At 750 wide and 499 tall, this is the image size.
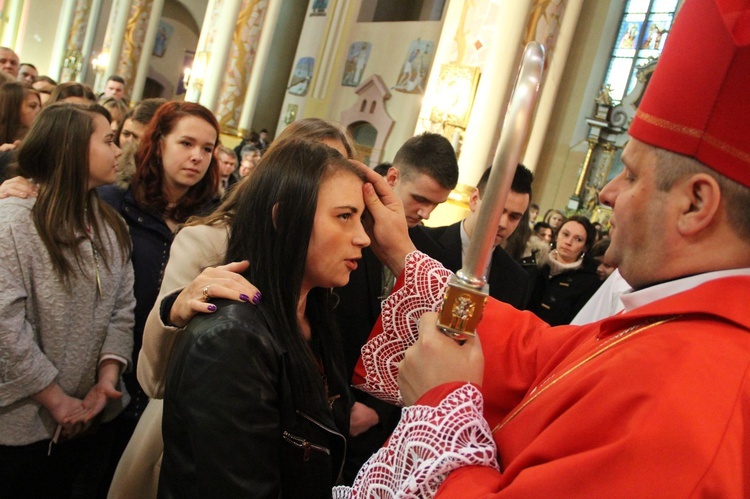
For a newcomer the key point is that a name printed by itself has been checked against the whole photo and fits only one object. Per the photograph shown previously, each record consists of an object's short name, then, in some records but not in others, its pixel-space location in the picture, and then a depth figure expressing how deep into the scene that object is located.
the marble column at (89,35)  17.55
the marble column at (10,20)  17.06
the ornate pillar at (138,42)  15.59
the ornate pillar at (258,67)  12.55
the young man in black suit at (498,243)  3.03
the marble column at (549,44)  8.00
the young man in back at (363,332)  2.26
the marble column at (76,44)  17.27
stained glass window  11.66
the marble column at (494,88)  7.37
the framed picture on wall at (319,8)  15.15
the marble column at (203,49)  11.86
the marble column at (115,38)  15.46
